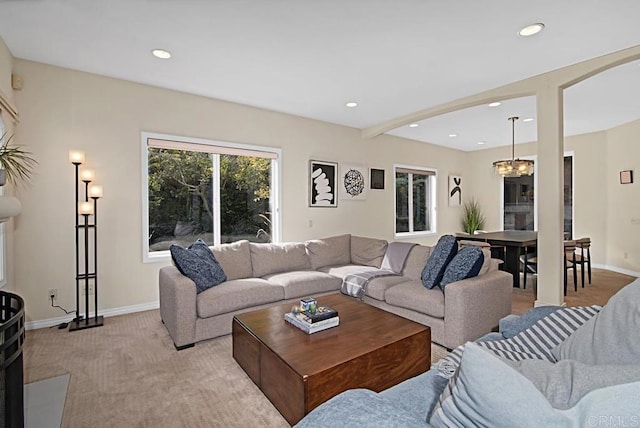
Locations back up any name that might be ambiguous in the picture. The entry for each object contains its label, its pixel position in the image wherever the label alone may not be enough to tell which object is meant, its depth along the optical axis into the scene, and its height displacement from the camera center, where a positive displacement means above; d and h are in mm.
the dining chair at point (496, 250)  5070 -594
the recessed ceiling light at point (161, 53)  3049 +1558
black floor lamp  3330 -281
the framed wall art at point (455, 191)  7770 +580
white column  3549 +213
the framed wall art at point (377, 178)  6219 +714
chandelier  5191 +764
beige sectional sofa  2799 -769
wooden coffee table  1740 -855
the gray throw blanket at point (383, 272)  3641 -697
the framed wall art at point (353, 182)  5758 +598
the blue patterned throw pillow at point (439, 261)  3092 -456
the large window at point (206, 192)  4016 +307
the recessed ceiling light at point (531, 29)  2602 +1536
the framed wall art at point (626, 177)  5652 +670
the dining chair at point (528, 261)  4964 -761
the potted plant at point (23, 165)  3010 +501
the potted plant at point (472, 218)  7730 -95
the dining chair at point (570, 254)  4608 -610
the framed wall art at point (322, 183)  5301 +522
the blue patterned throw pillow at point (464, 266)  2920 -475
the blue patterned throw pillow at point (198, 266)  3070 -511
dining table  4828 -497
